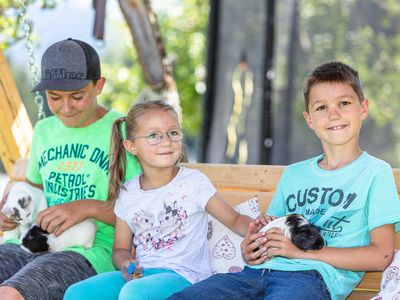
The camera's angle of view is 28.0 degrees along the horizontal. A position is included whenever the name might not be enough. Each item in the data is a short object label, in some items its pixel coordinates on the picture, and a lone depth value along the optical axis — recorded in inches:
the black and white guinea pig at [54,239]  145.0
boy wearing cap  143.9
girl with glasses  134.9
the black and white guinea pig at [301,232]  121.7
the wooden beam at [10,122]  186.7
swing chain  172.1
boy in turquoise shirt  121.3
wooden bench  153.9
